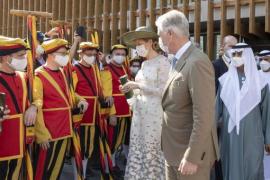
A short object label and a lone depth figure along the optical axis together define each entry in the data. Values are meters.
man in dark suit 5.52
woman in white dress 4.20
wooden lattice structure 7.22
